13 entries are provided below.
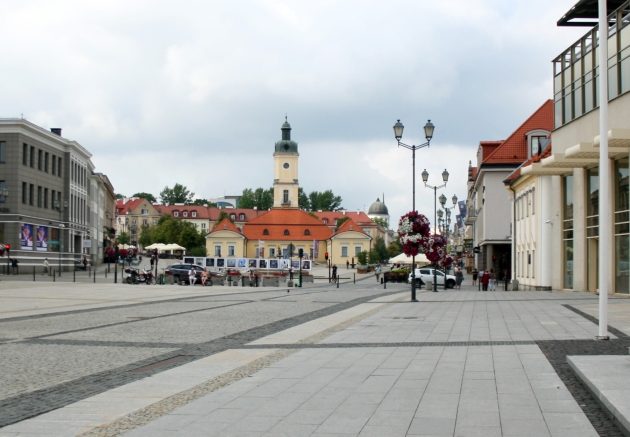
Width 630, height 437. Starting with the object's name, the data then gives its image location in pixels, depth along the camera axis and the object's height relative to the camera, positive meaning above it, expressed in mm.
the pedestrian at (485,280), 50562 -1717
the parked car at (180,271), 61250 -1527
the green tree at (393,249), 166025 +492
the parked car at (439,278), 59188 -1881
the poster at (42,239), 74062 +1064
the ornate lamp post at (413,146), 36406 +5039
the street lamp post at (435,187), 50325 +4179
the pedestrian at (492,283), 53312 -2019
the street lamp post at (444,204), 59469 +3690
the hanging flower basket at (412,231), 35906 +888
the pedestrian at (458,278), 57438 -1815
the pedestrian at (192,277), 57175 -1783
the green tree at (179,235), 140750 +2729
